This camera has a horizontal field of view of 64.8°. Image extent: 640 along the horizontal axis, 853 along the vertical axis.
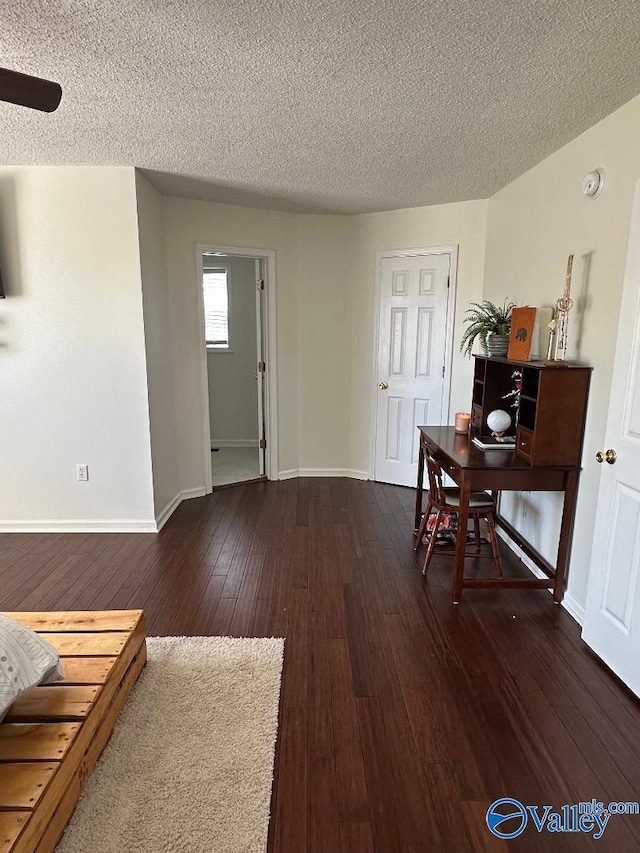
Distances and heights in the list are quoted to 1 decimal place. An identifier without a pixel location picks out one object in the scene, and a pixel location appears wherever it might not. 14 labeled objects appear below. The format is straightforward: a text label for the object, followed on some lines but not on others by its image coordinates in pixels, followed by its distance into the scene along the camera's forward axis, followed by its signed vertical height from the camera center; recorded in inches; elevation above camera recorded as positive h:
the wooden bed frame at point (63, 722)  49.5 -45.8
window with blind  228.7 +8.5
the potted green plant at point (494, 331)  122.7 -0.1
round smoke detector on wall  94.0 +27.5
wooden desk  101.3 -30.3
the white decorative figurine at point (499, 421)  117.6 -20.7
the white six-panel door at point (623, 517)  79.3 -30.1
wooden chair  114.0 -39.0
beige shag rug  56.6 -56.0
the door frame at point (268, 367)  167.3 -13.8
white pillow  54.4 -38.5
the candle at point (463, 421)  130.6 -23.4
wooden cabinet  97.6 -15.9
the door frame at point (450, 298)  163.3 +11.4
